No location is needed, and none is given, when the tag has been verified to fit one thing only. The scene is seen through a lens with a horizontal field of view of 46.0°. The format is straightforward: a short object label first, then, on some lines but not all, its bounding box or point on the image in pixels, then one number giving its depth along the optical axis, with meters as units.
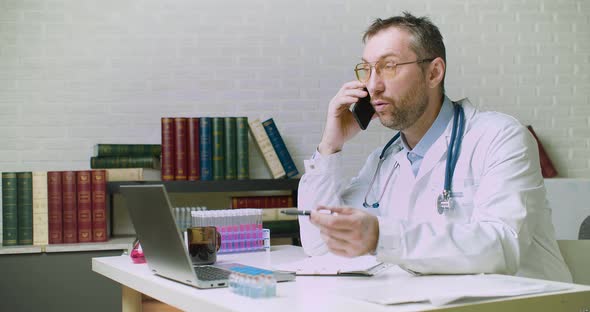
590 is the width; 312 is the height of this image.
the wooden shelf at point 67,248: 3.59
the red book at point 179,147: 3.83
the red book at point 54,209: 3.69
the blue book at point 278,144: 4.07
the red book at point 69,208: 3.71
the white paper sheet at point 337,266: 1.54
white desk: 1.13
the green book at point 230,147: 3.89
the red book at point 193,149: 3.84
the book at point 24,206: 3.67
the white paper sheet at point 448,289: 1.13
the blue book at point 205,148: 3.85
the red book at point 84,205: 3.72
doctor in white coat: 1.47
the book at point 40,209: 3.68
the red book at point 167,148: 3.82
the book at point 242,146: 3.91
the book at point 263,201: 3.93
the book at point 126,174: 3.81
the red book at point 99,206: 3.74
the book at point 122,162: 3.87
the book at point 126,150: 3.87
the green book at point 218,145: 3.87
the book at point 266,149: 4.03
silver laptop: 1.41
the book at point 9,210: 3.66
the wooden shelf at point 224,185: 3.79
